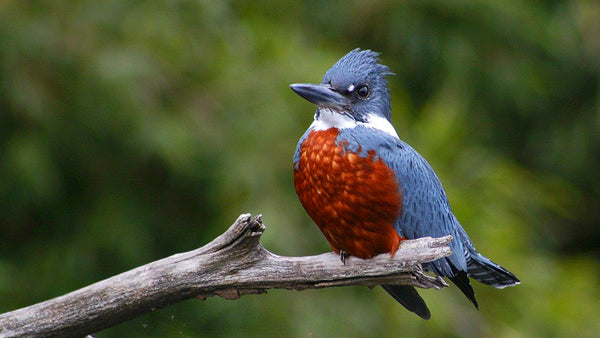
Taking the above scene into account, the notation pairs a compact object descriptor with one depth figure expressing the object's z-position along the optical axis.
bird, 5.43
